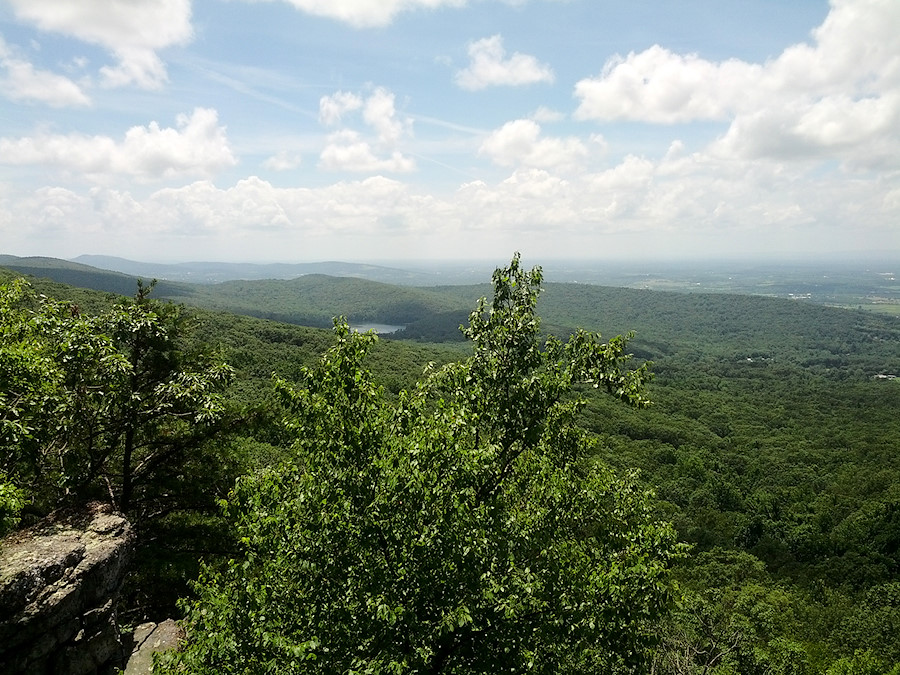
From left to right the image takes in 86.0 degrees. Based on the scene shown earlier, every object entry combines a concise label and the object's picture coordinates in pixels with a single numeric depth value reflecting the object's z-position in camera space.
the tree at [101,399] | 12.21
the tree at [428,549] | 8.50
